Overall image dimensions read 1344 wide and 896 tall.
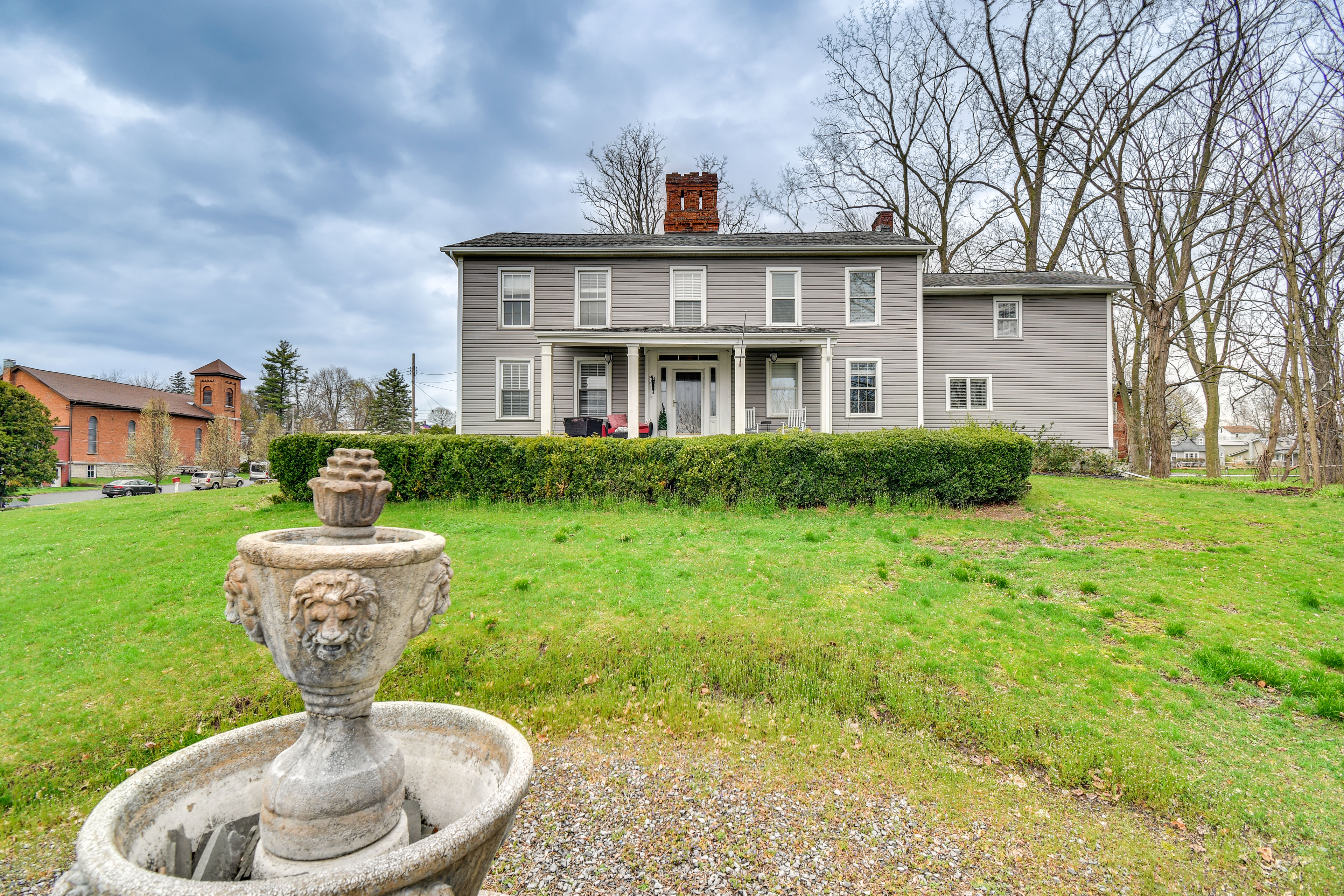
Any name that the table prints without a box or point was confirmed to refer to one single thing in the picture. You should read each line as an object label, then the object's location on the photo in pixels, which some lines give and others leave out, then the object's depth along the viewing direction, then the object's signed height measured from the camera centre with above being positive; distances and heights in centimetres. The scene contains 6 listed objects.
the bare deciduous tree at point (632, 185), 2511 +1294
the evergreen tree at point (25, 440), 1584 +62
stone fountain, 151 -112
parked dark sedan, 2530 -146
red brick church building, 3522 +290
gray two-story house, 1514 +363
